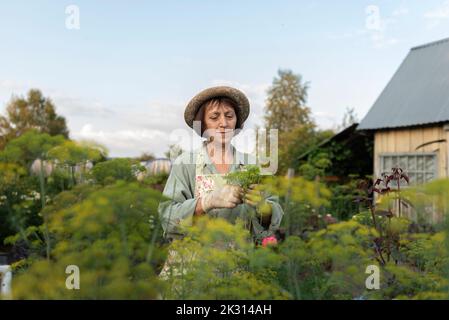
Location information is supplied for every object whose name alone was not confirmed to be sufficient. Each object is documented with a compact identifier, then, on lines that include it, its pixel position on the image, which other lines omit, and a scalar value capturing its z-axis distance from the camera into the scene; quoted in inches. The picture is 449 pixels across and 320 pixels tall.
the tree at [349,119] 991.6
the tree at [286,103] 1231.5
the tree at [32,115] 762.2
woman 80.0
